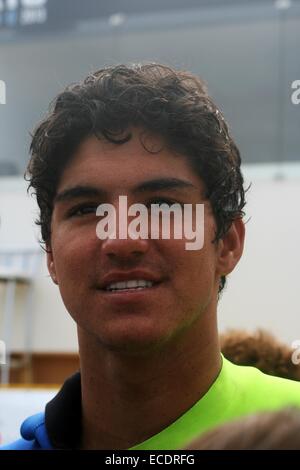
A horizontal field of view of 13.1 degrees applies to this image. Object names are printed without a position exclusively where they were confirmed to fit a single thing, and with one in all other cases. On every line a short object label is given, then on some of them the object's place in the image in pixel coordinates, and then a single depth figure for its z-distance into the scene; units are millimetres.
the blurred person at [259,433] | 804
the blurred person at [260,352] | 1239
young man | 1015
